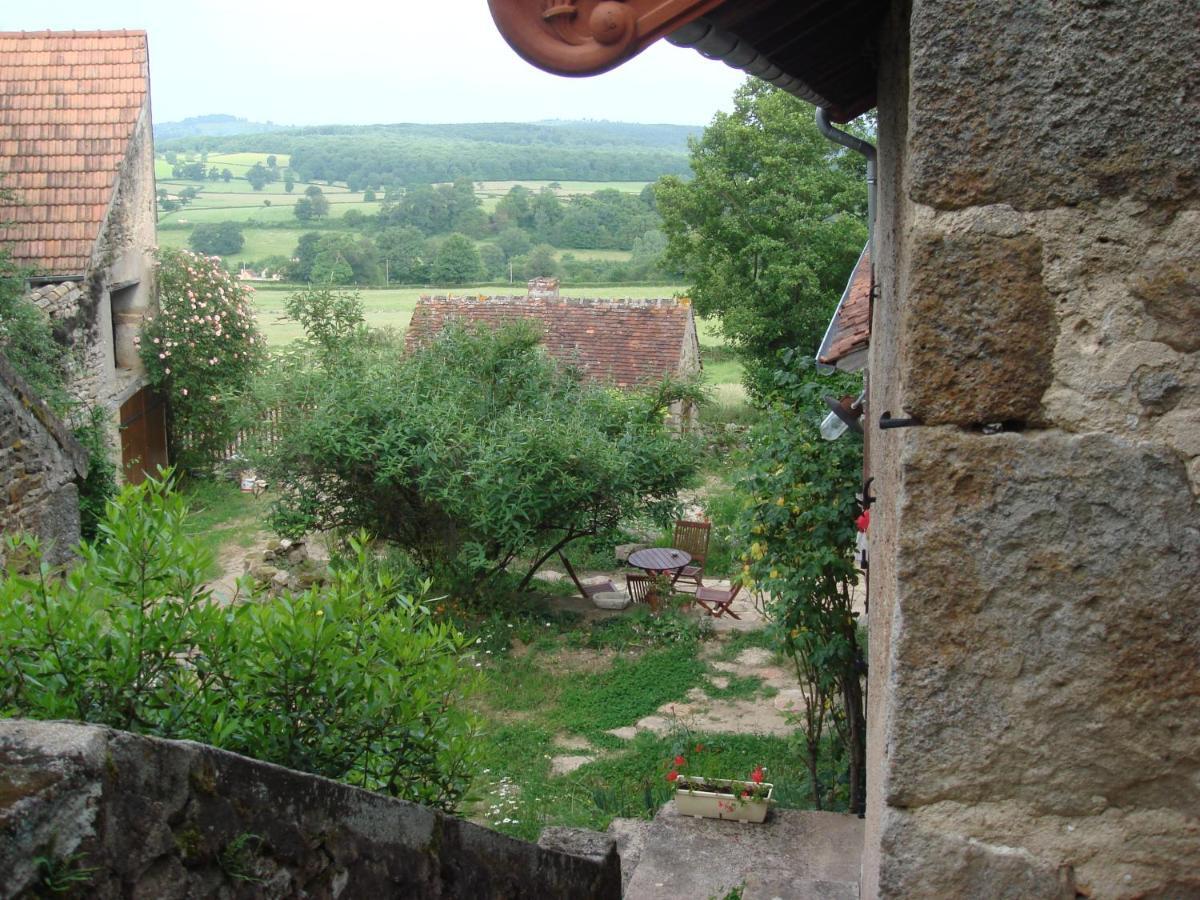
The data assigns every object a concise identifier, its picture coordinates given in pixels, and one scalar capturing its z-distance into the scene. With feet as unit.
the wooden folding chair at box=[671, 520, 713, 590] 45.65
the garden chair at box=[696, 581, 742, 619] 39.83
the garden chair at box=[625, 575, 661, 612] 41.78
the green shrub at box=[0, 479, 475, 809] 6.14
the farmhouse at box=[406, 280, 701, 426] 65.72
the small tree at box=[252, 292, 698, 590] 37.73
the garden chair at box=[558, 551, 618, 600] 43.34
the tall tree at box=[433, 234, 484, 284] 139.85
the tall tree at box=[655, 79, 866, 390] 71.92
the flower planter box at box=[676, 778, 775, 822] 18.95
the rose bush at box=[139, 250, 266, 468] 52.60
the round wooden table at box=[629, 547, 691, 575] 42.47
